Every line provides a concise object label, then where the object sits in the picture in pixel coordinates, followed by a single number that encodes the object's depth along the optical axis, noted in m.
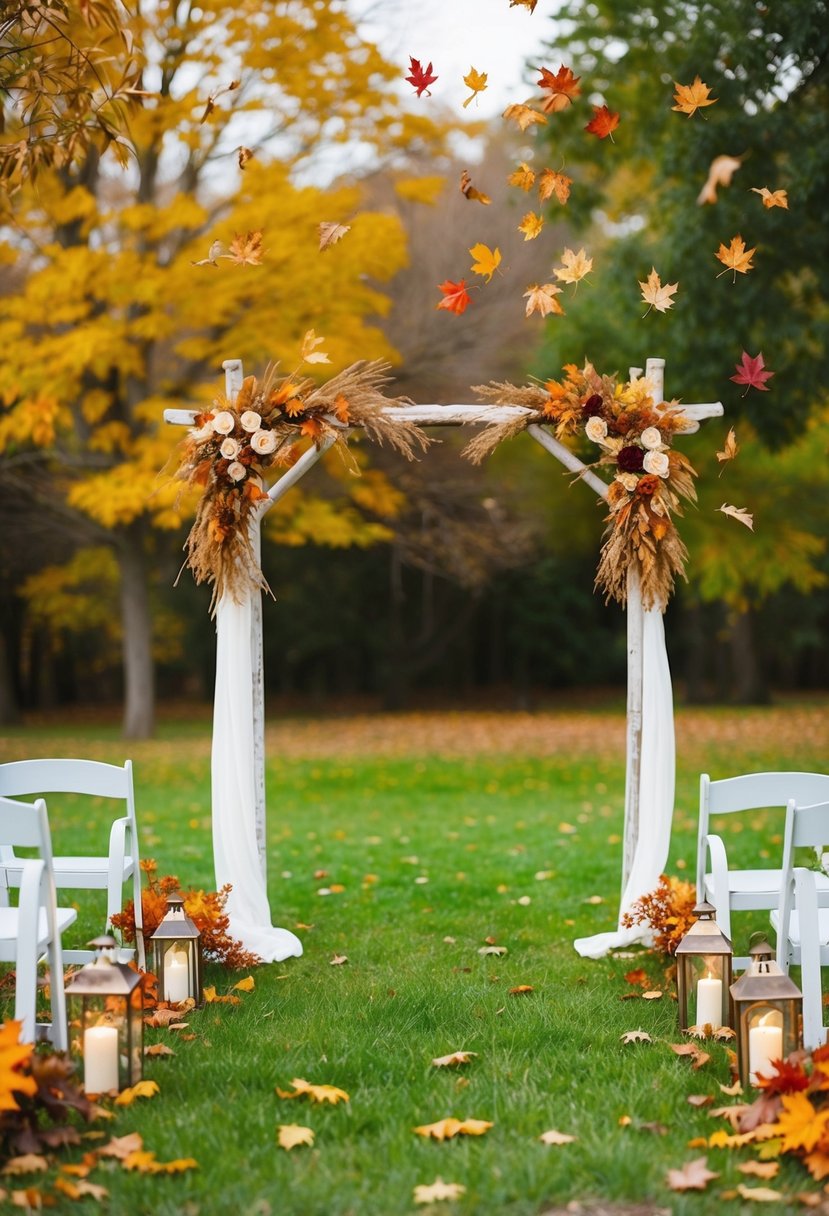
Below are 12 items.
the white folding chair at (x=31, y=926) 3.57
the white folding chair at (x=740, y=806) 4.65
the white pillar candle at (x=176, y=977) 4.70
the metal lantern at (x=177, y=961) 4.70
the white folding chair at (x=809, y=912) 3.73
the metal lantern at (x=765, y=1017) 3.63
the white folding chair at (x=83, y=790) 4.69
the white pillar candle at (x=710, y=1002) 4.37
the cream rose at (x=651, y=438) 5.38
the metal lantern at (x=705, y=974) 4.30
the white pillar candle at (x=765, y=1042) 3.64
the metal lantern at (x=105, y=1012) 3.60
